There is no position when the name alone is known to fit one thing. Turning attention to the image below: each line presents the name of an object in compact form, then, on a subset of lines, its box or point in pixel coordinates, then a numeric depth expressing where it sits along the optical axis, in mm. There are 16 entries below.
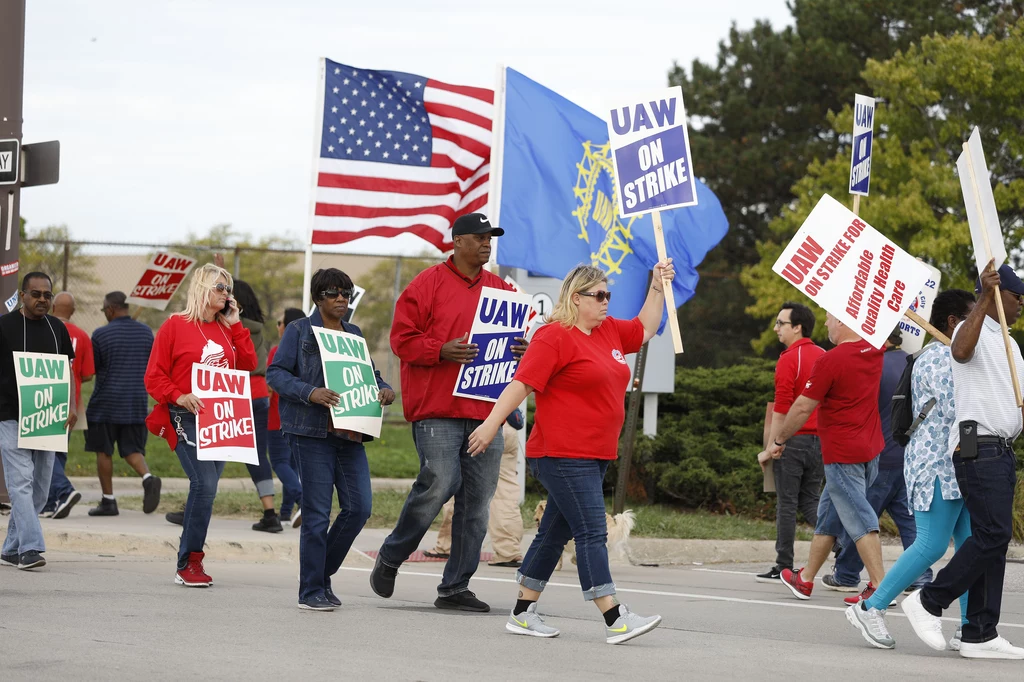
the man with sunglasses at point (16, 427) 17766
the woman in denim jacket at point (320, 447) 15031
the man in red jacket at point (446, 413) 14789
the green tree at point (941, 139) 52875
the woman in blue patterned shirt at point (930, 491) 13617
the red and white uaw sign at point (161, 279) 29062
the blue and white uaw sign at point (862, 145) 19187
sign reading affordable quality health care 14547
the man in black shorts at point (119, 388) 25469
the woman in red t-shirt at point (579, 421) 13219
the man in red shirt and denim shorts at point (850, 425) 17078
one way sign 24406
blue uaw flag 24141
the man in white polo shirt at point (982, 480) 13008
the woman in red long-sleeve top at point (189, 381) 16500
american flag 23797
